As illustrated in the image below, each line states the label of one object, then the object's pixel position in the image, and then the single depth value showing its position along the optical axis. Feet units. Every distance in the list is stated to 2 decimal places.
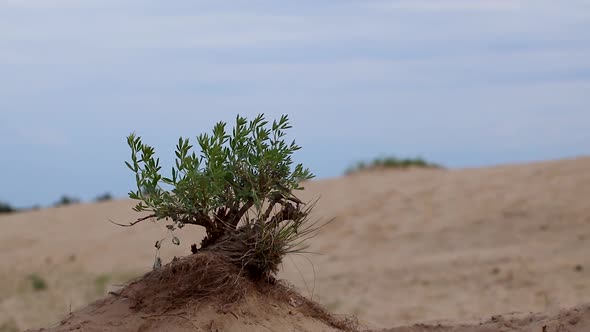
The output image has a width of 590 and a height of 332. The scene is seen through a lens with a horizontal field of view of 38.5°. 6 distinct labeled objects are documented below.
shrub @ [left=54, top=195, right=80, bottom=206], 83.56
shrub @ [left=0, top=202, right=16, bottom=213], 89.45
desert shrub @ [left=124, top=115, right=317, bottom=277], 13.88
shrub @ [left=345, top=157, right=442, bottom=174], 76.04
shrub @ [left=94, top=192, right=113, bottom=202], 85.08
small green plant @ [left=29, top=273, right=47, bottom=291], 46.65
